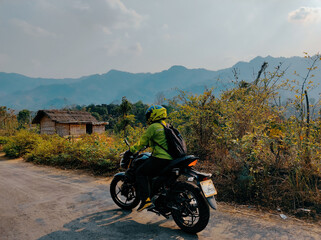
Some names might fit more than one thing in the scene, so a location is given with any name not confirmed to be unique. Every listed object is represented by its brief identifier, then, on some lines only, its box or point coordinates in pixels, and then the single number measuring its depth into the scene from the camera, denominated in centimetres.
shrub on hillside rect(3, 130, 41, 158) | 1342
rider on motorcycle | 359
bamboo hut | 2641
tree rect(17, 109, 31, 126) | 4998
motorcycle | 321
